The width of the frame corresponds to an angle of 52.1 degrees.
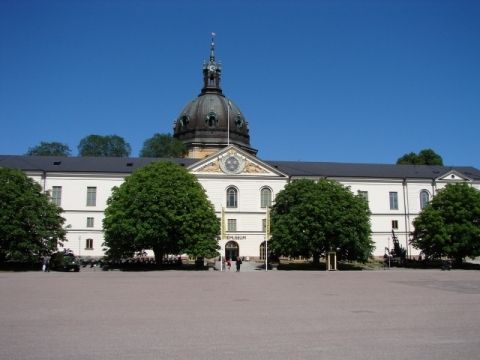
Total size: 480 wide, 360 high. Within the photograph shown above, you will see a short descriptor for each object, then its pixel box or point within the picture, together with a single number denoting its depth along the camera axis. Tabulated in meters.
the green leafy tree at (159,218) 48.56
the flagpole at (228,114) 77.78
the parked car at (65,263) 46.16
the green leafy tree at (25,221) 47.22
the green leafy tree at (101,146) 94.00
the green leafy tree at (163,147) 83.94
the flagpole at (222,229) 51.66
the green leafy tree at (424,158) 93.00
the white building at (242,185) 65.69
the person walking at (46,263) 46.09
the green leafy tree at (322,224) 52.03
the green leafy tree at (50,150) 94.94
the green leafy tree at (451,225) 55.62
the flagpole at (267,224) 51.19
